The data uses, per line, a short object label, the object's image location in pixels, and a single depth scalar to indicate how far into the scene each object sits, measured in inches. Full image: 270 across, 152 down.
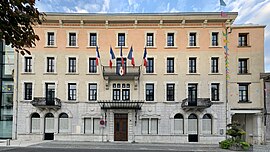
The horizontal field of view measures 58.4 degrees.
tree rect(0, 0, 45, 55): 188.4
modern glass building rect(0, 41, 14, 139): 1034.1
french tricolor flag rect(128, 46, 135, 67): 927.0
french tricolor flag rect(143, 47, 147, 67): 944.0
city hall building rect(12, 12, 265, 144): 980.6
